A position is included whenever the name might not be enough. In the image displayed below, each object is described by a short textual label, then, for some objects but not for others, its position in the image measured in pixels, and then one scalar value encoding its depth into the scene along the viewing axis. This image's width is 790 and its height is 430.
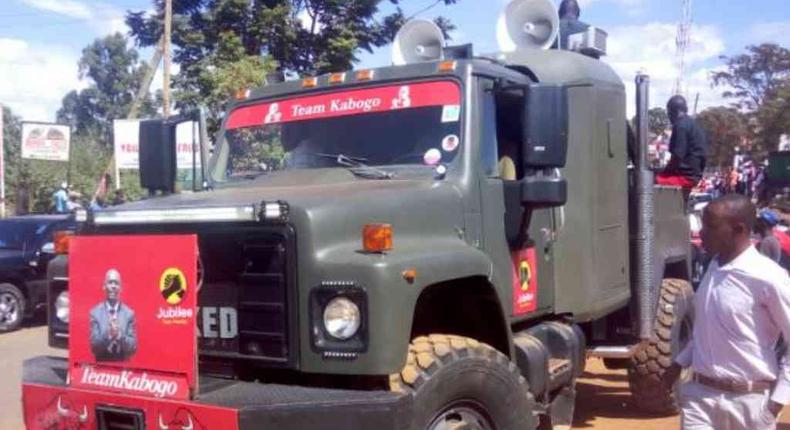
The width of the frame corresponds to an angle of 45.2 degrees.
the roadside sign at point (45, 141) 28.77
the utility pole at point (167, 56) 20.94
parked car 13.62
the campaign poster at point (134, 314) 4.01
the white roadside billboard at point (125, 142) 24.47
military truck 4.09
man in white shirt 3.92
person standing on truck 7.86
